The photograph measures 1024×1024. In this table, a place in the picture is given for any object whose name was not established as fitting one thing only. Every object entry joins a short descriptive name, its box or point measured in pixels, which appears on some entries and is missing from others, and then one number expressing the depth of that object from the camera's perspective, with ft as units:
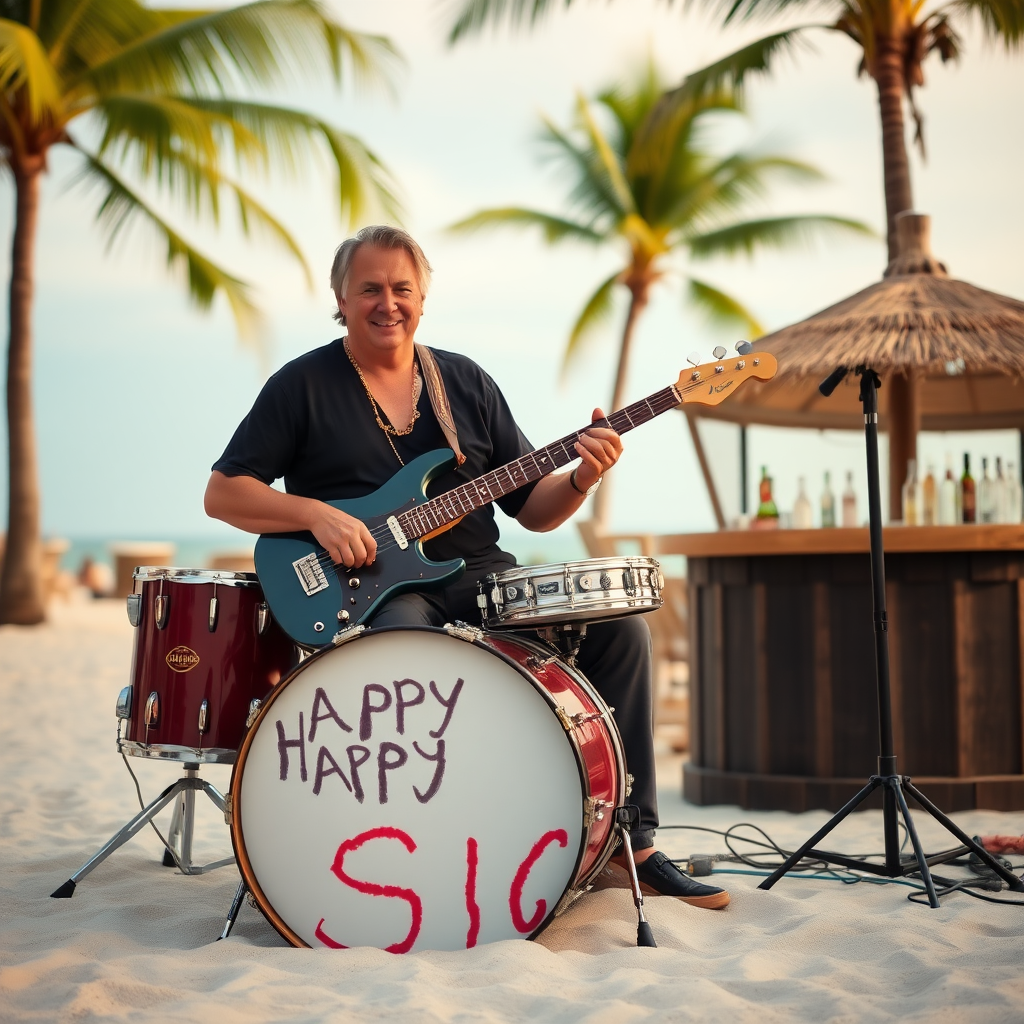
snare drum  9.62
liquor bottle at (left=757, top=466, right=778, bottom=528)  20.47
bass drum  9.13
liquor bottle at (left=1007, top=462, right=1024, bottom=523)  19.27
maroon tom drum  10.65
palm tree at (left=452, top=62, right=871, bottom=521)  63.05
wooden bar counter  16.31
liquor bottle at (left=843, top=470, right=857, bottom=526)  19.88
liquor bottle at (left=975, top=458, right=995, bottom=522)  19.04
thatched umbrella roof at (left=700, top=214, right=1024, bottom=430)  17.12
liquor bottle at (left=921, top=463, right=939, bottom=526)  19.36
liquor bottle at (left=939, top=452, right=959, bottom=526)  19.01
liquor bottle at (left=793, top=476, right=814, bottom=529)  20.43
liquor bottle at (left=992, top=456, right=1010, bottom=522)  19.10
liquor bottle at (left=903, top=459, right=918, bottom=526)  19.12
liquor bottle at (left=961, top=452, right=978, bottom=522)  19.43
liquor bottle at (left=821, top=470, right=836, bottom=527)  20.62
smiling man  10.64
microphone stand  10.86
